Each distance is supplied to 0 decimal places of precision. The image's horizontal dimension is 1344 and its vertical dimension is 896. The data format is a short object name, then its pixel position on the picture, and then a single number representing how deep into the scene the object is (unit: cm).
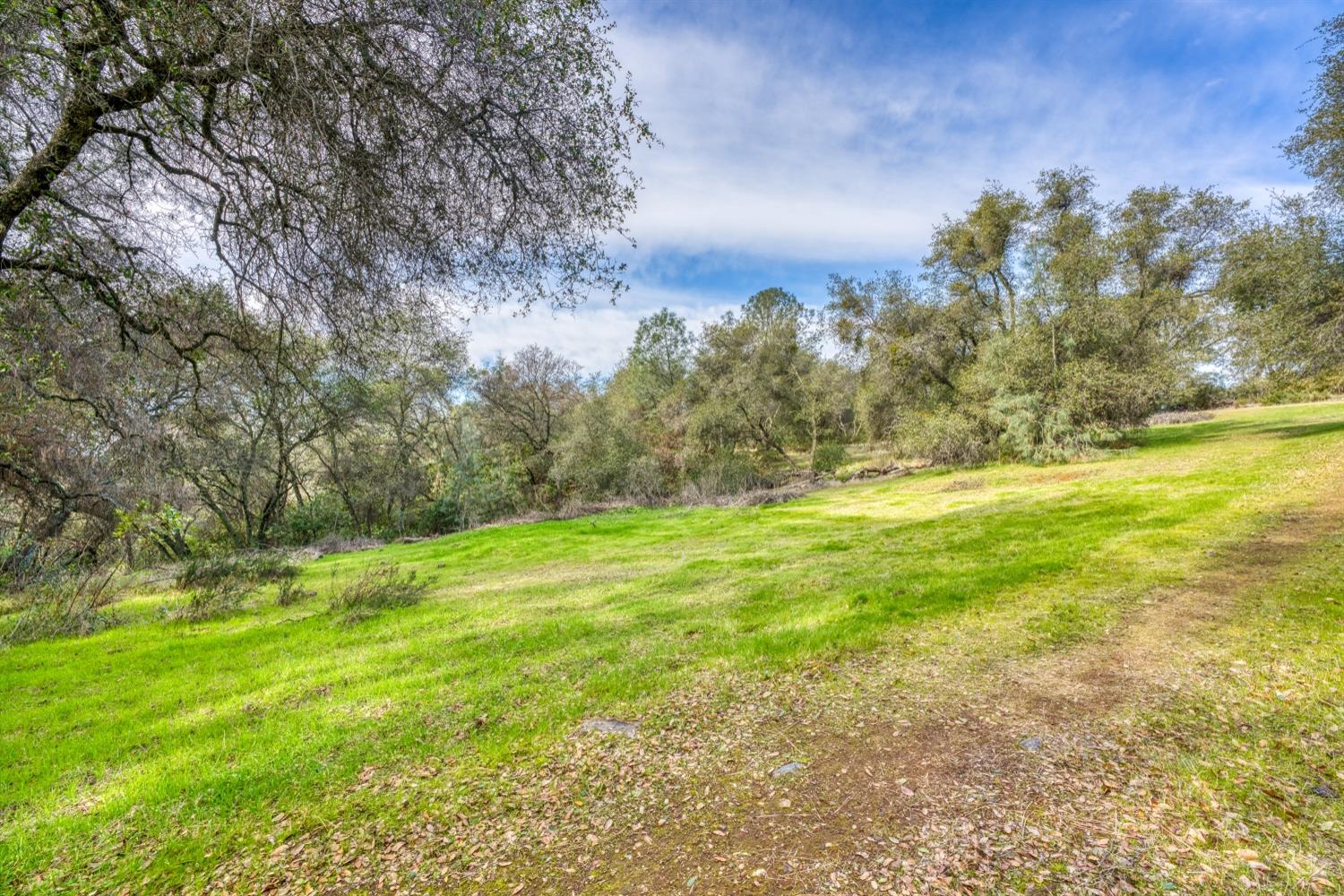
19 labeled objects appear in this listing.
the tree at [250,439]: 670
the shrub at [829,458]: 3144
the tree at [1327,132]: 1262
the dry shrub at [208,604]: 895
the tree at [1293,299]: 1381
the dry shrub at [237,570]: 1150
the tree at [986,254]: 2559
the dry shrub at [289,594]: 1001
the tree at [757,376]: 3114
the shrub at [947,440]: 2470
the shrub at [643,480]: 2870
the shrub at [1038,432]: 2109
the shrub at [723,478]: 2769
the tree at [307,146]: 427
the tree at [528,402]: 2969
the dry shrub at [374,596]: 875
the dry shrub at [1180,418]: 3347
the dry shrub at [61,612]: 797
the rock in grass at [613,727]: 426
